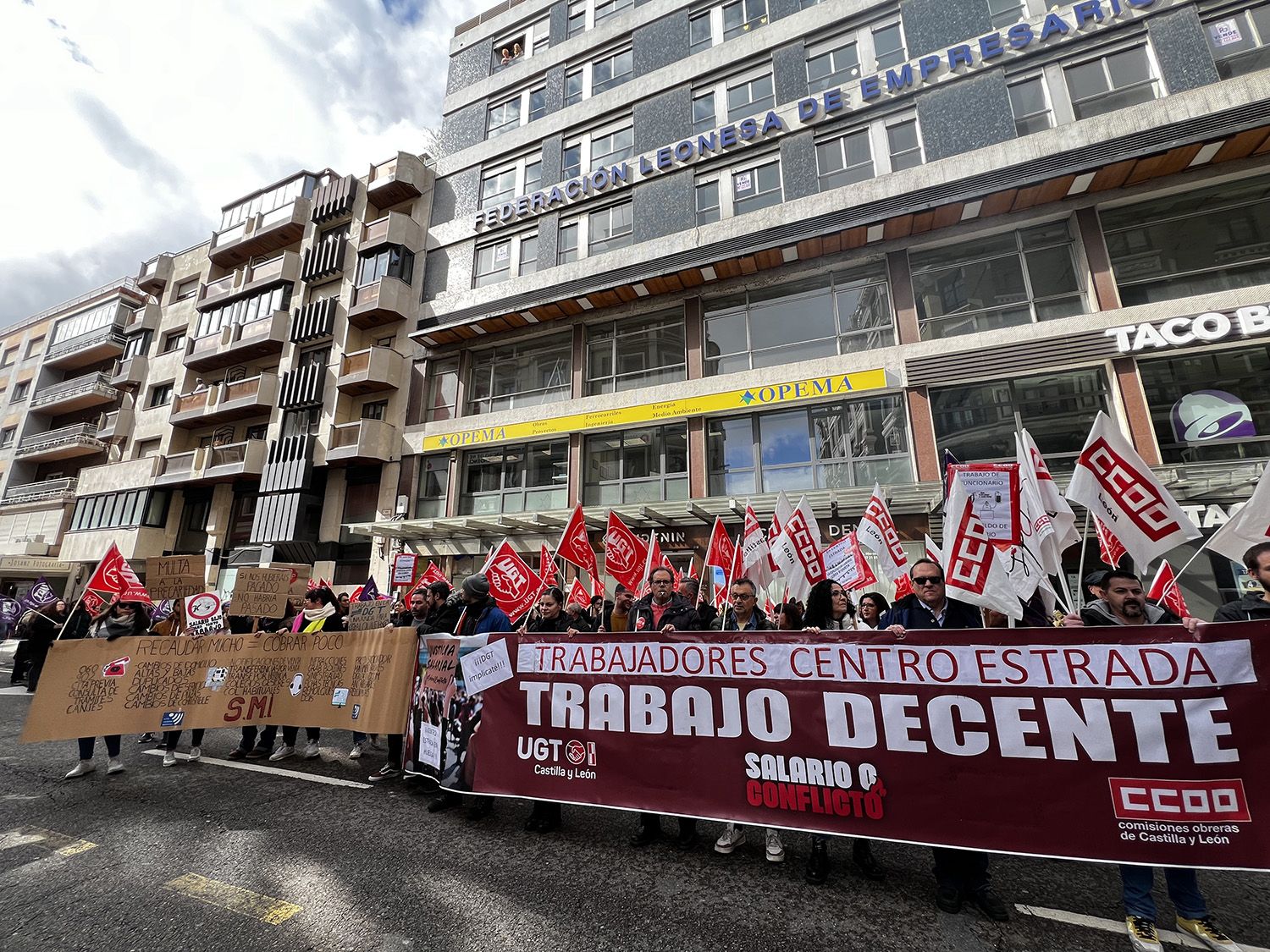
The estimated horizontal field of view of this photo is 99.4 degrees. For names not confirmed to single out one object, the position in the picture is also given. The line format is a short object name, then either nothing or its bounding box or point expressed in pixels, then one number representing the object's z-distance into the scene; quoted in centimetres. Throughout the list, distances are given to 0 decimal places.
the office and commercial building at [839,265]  1241
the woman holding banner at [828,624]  375
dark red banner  303
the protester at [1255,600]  358
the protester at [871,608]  636
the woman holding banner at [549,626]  468
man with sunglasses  338
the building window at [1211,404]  1143
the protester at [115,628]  606
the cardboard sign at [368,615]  783
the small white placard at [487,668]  491
